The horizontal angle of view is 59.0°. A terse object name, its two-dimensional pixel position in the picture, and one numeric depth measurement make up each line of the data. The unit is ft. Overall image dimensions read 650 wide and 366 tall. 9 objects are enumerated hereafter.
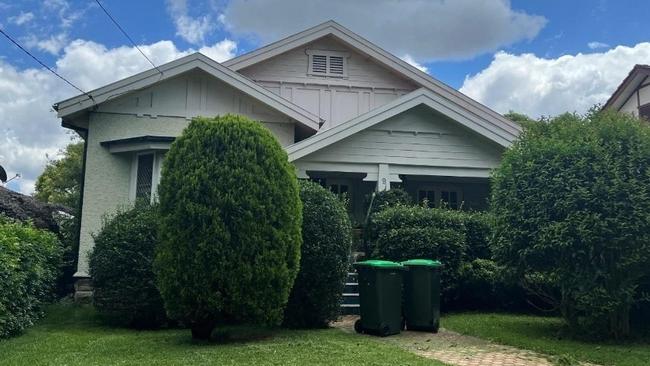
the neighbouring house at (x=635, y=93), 68.13
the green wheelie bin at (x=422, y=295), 30.17
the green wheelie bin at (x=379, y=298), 28.48
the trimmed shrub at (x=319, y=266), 29.37
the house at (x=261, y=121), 43.01
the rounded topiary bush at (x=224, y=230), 23.84
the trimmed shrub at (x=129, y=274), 30.45
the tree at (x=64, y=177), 108.58
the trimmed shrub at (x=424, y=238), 36.52
